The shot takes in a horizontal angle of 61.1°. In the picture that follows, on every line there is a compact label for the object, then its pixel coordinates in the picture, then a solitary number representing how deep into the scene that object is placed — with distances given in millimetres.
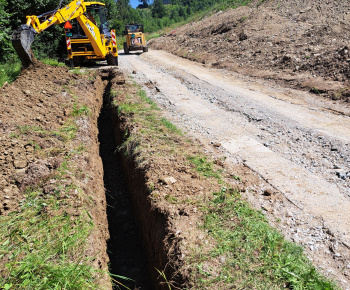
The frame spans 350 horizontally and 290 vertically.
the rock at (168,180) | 4504
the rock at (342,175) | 4877
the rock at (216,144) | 6265
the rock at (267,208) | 4140
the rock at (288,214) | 4035
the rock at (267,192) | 4473
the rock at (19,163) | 4573
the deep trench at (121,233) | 4555
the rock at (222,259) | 3096
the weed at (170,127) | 6719
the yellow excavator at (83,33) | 10695
